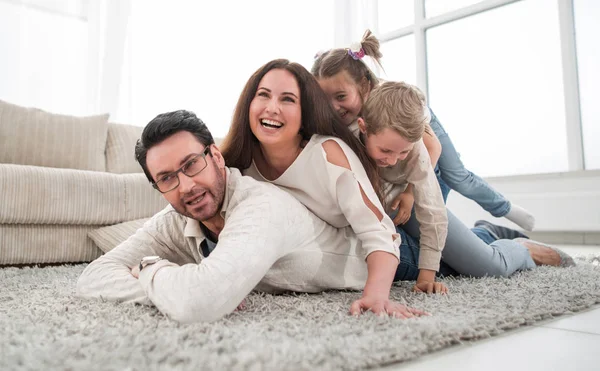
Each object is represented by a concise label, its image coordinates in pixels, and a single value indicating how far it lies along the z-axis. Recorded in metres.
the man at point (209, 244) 0.98
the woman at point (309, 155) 1.25
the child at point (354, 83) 1.62
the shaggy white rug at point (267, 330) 0.70
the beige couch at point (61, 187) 2.18
